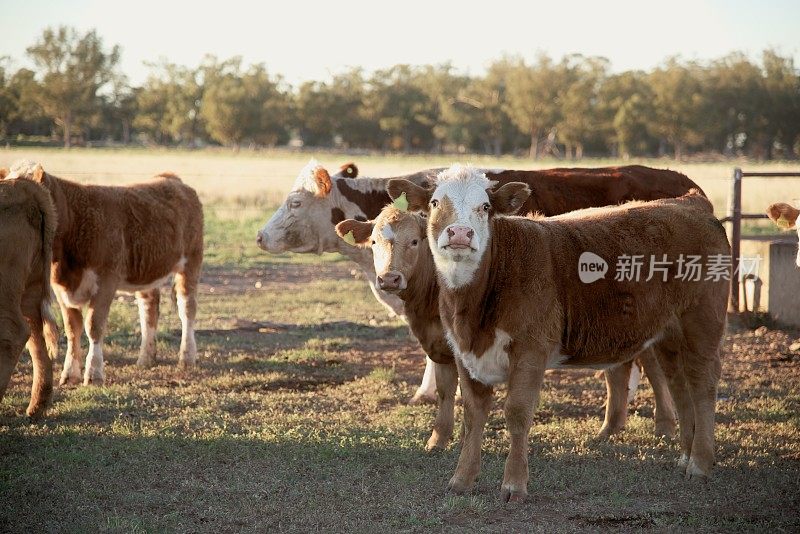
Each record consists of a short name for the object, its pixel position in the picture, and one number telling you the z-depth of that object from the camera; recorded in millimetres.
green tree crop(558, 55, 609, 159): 78062
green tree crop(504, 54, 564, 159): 81312
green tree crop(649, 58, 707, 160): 70875
